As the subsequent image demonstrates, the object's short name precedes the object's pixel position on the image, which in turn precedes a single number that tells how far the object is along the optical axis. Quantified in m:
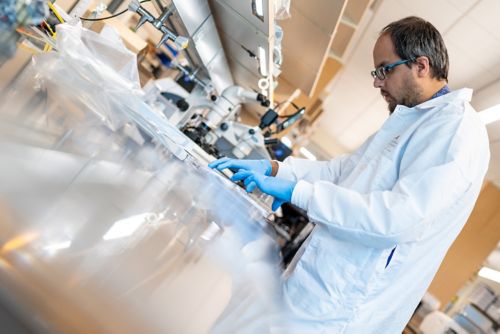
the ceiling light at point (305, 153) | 7.49
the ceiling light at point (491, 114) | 3.54
